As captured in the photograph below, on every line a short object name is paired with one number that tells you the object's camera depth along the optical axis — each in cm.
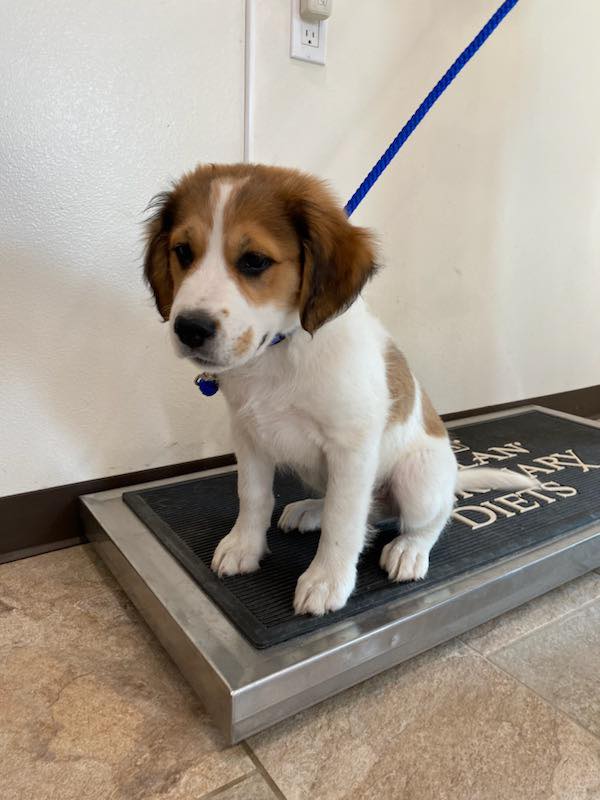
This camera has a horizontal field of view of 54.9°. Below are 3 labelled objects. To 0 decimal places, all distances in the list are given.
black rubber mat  122
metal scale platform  107
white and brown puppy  100
